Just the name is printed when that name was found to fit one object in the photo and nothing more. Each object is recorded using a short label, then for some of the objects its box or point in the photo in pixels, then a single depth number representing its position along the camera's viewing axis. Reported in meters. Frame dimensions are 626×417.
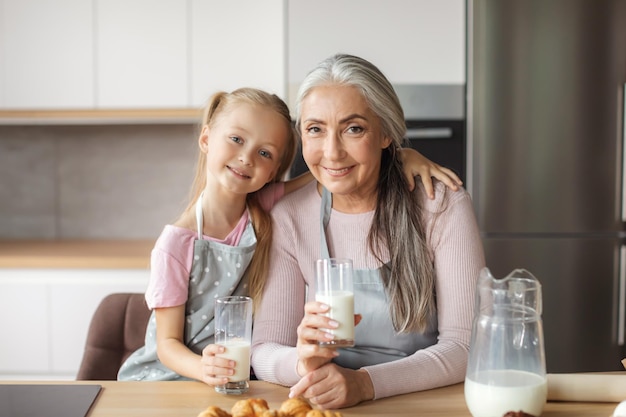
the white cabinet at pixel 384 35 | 2.82
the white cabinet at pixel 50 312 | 2.87
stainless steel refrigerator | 2.68
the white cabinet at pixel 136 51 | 3.06
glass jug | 1.07
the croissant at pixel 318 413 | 1.01
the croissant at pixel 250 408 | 1.04
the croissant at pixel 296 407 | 1.05
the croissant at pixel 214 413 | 1.02
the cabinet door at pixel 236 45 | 3.06
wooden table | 1.21
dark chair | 1.88
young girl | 1.61
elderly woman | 1.53
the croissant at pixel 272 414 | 0.99
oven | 2.78
